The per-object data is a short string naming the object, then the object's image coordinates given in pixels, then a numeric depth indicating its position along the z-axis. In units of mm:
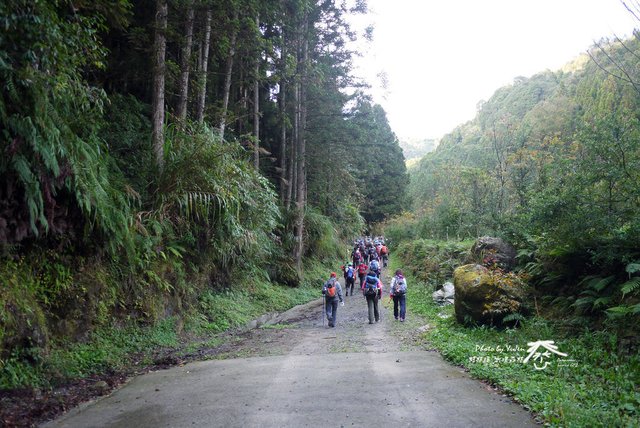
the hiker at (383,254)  25550
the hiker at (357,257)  21733
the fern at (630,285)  6091
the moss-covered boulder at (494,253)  11333
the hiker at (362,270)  18047
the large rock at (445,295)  12764
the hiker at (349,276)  17453
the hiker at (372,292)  11539
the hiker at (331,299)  11805
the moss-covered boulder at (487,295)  8570
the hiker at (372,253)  22042
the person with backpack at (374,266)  13648
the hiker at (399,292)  11750
